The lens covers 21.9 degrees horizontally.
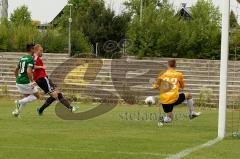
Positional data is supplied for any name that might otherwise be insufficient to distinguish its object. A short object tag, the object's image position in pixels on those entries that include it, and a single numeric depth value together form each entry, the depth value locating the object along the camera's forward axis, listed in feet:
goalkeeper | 48.96
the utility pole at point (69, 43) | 139.99
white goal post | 40.32
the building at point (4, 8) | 136.10
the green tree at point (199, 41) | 102.20
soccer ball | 53.93
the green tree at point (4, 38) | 110.63
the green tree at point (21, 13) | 210.47
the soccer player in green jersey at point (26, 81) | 52.70
